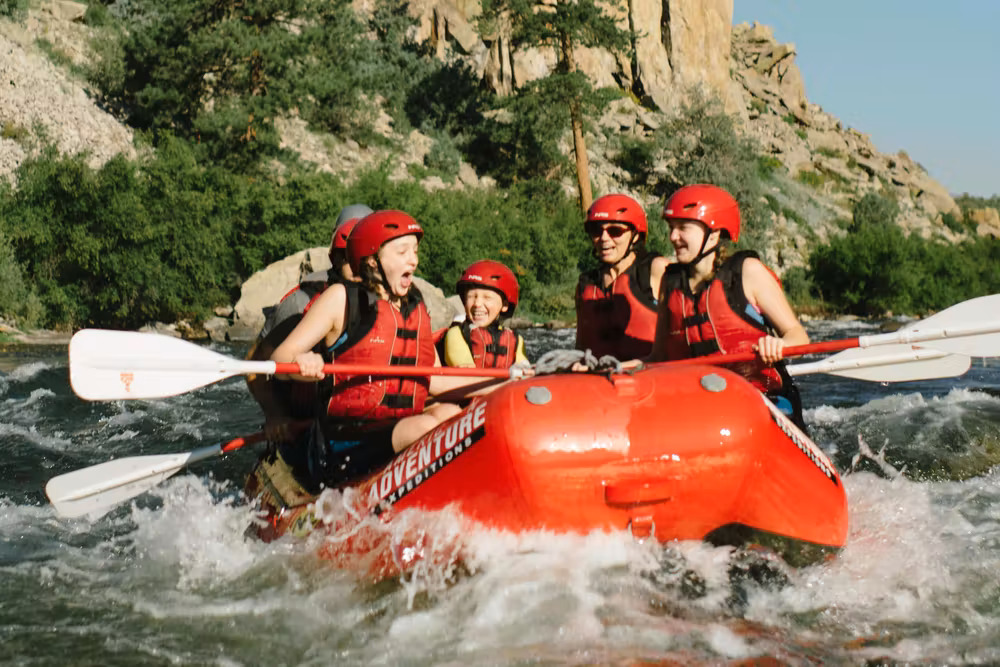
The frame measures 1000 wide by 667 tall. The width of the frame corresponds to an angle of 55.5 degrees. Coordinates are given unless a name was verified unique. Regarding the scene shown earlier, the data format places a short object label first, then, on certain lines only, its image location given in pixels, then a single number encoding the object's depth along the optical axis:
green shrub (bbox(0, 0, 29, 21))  25.28
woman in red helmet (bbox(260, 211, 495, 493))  4.05
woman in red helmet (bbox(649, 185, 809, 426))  4.18
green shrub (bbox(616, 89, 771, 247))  31.30
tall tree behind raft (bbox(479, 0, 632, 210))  27.45
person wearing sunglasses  4.93
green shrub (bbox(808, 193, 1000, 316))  30.19
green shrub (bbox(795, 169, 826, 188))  43.95
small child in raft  4.94
